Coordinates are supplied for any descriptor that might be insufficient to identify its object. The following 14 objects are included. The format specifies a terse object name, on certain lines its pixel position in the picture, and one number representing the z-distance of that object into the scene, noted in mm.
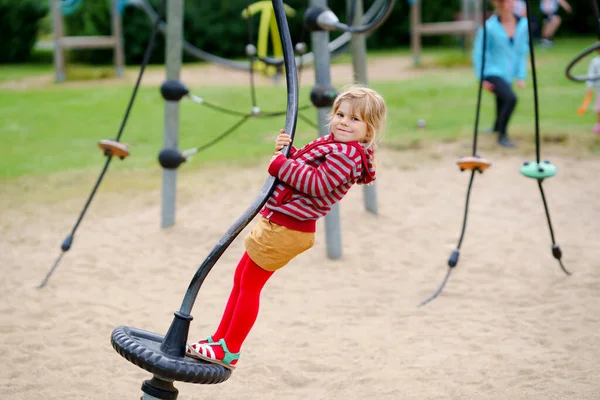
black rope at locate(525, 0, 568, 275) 7409
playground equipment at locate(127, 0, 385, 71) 11692
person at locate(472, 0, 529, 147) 14462
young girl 5061
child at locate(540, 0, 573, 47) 33653
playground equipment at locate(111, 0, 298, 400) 4531
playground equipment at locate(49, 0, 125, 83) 26401
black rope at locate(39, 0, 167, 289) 8831
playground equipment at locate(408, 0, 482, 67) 28895
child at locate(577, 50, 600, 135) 15212
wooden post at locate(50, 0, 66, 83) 26444
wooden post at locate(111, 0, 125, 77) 27684
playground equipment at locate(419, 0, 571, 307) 7974
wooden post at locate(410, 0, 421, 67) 29313
